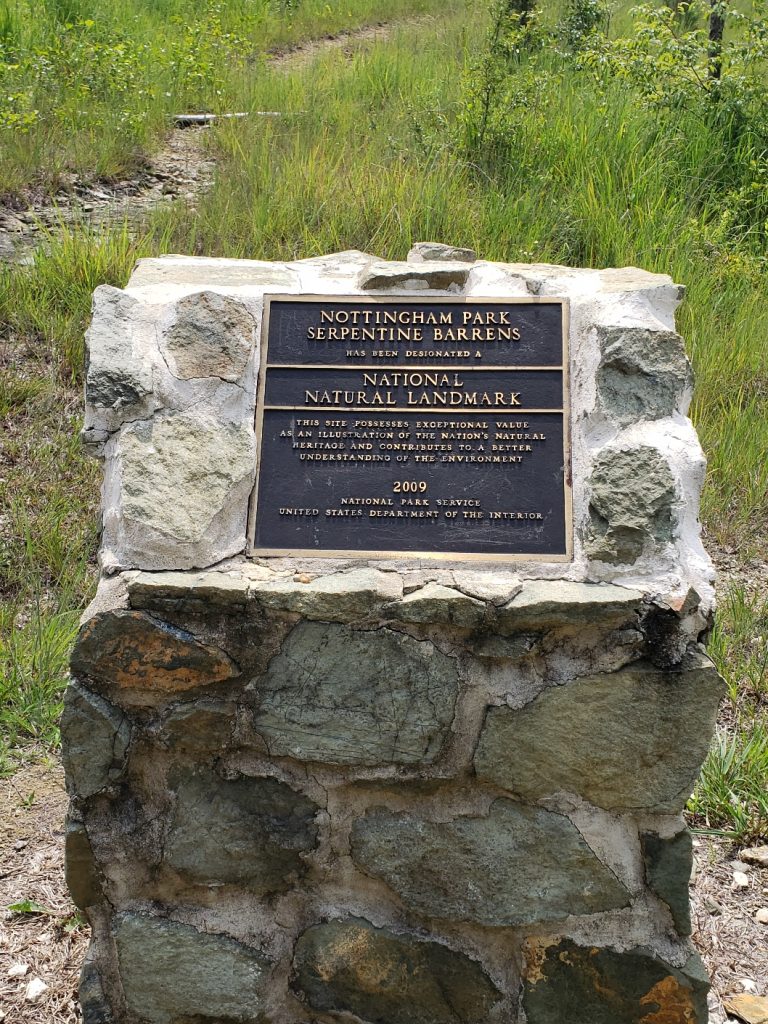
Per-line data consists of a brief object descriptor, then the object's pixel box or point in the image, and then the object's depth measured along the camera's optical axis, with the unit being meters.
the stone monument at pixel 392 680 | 2.21
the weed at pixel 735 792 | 3.02
